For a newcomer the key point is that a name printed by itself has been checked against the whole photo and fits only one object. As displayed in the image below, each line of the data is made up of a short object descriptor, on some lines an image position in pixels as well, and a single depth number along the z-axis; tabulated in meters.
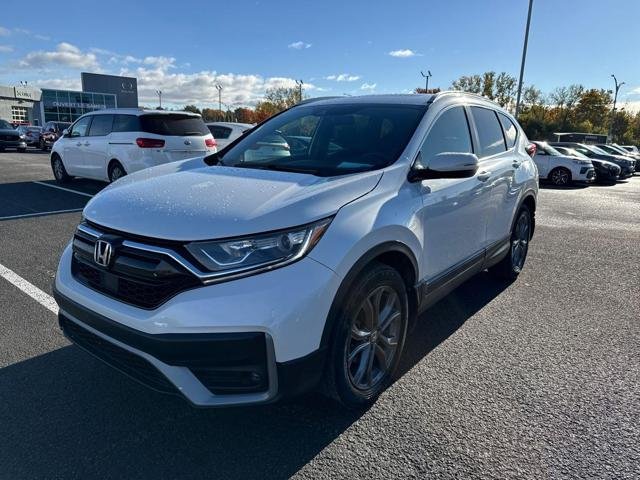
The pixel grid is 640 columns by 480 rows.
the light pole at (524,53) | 27.25
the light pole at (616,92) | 48.18
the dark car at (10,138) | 23.56
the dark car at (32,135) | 27.70
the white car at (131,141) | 9.46
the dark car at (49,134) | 26.53
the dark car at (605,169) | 19.27
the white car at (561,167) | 17.08
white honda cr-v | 2.11
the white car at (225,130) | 13.87
